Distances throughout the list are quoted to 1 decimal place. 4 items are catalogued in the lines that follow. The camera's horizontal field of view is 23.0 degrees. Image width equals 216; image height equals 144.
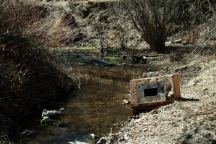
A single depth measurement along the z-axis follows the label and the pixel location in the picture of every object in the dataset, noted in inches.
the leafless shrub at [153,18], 949.8
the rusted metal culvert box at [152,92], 475.5
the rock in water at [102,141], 413.2
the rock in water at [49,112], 501.0
